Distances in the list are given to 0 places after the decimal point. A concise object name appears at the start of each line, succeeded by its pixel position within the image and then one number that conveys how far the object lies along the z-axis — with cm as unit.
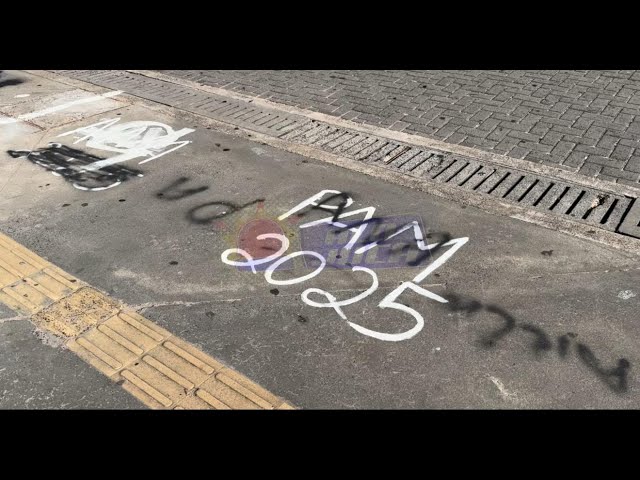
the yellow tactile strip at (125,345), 318
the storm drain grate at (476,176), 486
